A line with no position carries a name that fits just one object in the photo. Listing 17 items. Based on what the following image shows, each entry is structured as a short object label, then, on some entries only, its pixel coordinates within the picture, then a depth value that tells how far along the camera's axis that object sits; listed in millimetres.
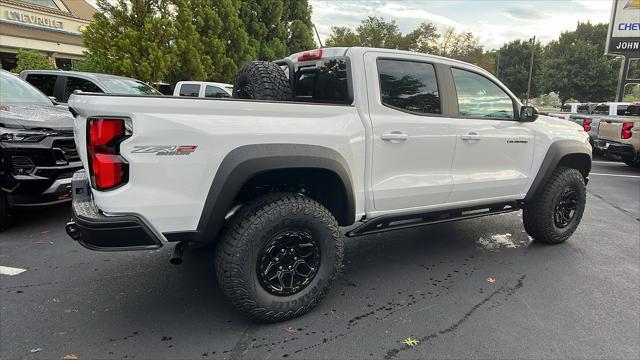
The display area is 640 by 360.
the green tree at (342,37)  33188
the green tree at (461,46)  41469
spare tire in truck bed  3244
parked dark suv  4215
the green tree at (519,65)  52781
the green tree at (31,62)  14836
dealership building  21375
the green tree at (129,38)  12000
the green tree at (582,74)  39438
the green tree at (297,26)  20969
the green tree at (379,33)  35688
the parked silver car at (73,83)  6980
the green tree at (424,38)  37319
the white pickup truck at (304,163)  2328
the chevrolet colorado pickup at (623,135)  9133
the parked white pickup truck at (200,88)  12164
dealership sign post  16281
